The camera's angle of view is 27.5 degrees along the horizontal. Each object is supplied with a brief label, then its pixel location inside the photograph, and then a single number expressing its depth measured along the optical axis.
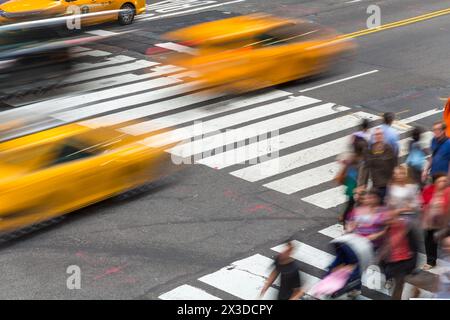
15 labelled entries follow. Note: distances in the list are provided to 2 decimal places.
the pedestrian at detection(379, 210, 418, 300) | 11.80
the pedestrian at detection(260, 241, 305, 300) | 11.32
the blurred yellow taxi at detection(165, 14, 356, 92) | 21.06
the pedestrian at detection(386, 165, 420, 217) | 12.63
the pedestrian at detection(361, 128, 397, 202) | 14.27
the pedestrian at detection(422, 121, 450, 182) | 14.12
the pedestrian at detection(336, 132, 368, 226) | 14.12
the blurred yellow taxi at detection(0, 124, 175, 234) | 14.07
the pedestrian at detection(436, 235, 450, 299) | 10.70
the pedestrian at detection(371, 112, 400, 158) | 14.52
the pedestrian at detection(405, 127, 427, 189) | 14.54
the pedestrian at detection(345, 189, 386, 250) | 12.20
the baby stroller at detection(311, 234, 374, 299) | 11.81
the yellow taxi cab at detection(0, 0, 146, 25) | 26.61
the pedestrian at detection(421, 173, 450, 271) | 12.66
